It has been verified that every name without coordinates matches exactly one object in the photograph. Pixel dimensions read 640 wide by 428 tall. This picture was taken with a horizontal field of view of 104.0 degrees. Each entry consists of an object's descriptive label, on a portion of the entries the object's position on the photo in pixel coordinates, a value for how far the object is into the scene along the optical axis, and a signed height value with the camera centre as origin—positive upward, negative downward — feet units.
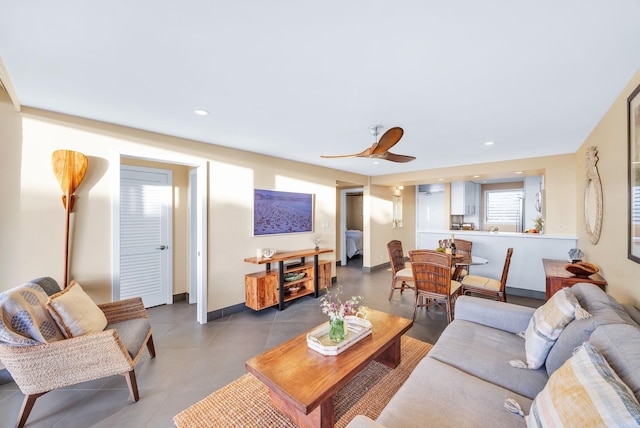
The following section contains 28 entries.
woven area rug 5.62 -4.65
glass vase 6.18 -2.89
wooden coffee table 4.62 -3.31
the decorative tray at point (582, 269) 7.81 -1.75
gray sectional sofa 3.74 -3.15
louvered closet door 11.64 -1.00
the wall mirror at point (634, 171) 5.38 +0.95
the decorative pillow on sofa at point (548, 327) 5.05 -2.36
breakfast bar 13.44 -2.24
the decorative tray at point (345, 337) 5.90 -3.15
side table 7.78 -2.09
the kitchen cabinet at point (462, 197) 22.47 +1.53
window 23.94 +0.83
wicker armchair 5.34 -3.39
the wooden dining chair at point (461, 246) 13.28 -1.92
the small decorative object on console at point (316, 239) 15.19 -1.56
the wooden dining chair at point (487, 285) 10.50 -3.11
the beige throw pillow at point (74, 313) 5.93 -2.48
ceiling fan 6.88 +2.02
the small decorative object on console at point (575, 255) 9.42 -1.58
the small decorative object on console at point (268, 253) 12.41 -1.96
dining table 11.86 -2.34
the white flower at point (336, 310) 6.20 -2.44
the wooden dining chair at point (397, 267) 12.59 -2.98
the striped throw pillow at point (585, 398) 2.61 -2.13
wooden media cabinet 11.66 -3.39
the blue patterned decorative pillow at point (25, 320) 5.19 -2.33
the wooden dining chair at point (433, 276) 9.91 -2.57
